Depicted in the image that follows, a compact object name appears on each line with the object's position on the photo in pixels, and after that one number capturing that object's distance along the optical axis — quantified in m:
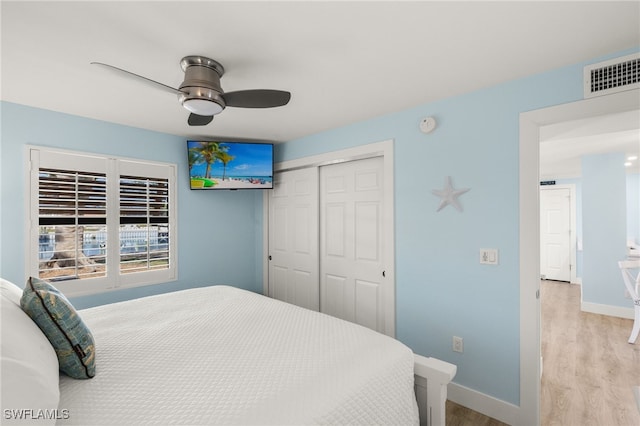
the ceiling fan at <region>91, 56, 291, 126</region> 1.62
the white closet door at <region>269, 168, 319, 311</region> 3.35
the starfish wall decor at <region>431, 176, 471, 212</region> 2.24
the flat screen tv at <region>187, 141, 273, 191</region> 3.23
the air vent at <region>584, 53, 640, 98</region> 1.61
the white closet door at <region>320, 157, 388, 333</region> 2.82
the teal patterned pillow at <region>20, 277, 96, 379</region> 1.07
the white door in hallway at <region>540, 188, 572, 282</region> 5.99
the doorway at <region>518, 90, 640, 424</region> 1.91
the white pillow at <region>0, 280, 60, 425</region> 0.71
